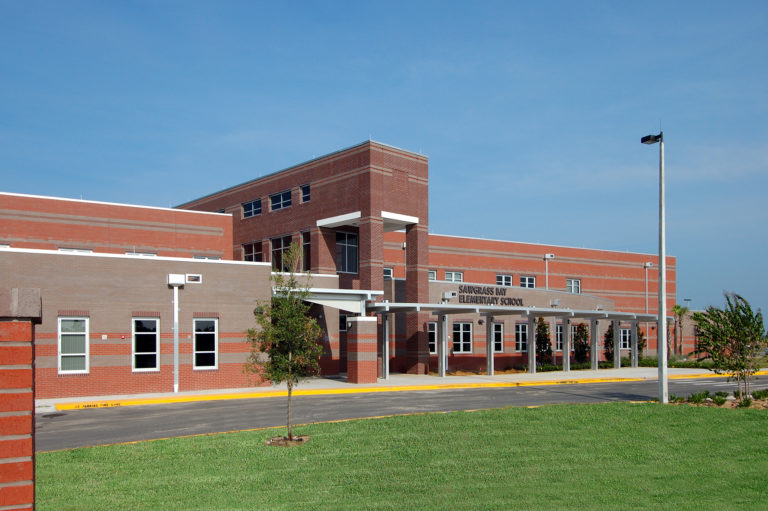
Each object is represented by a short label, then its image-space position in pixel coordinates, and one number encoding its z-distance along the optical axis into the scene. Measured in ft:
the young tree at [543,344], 153.89
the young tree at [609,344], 171.42
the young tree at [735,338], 68.39
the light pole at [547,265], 178.60
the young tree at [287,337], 47.24
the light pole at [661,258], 69.72
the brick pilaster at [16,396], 15.57
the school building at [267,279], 83.41
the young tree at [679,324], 214.69
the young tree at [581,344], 166.61
